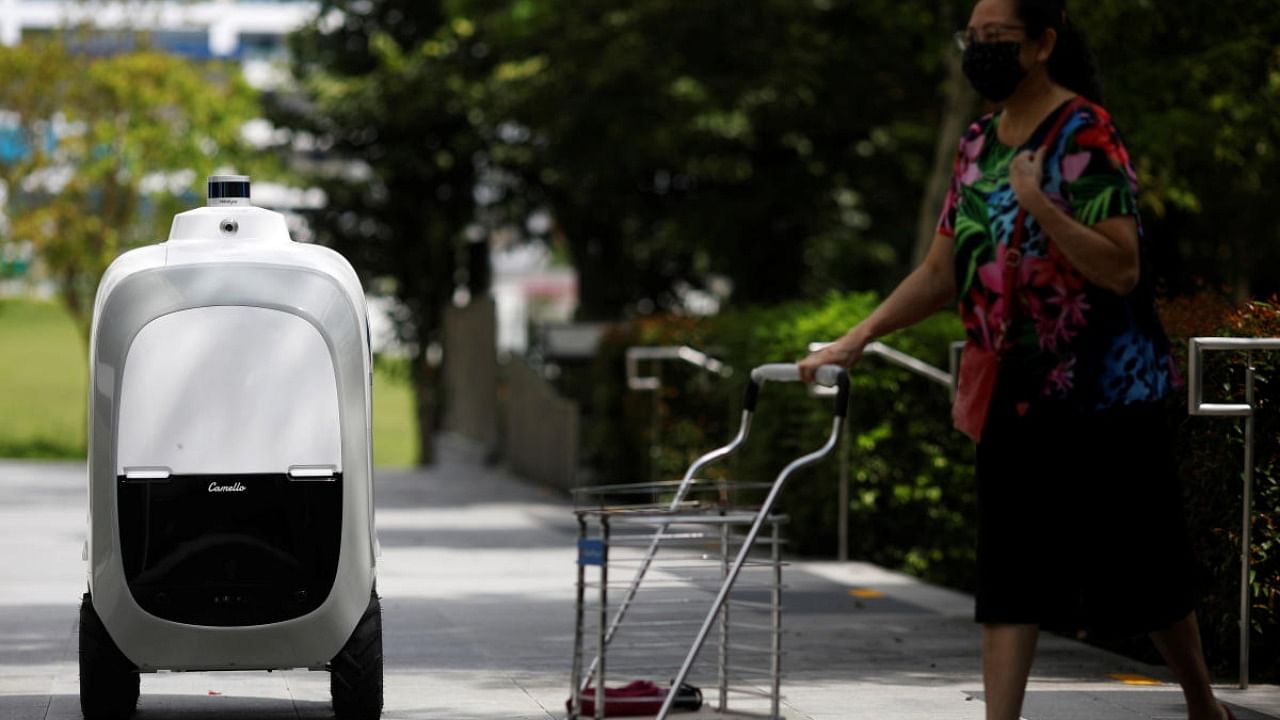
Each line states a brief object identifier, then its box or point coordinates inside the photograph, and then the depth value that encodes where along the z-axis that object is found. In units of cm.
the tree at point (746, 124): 2375
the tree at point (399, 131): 2845
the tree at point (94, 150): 2991
